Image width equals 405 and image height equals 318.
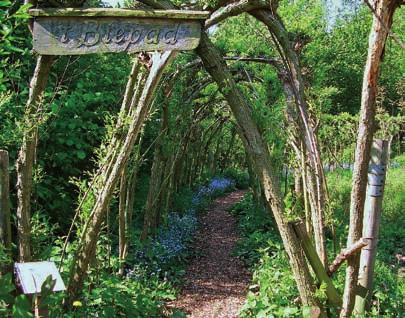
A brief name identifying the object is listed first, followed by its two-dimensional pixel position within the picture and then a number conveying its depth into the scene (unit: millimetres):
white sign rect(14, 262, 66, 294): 2388
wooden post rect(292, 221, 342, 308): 3406
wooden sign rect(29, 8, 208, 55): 2887
